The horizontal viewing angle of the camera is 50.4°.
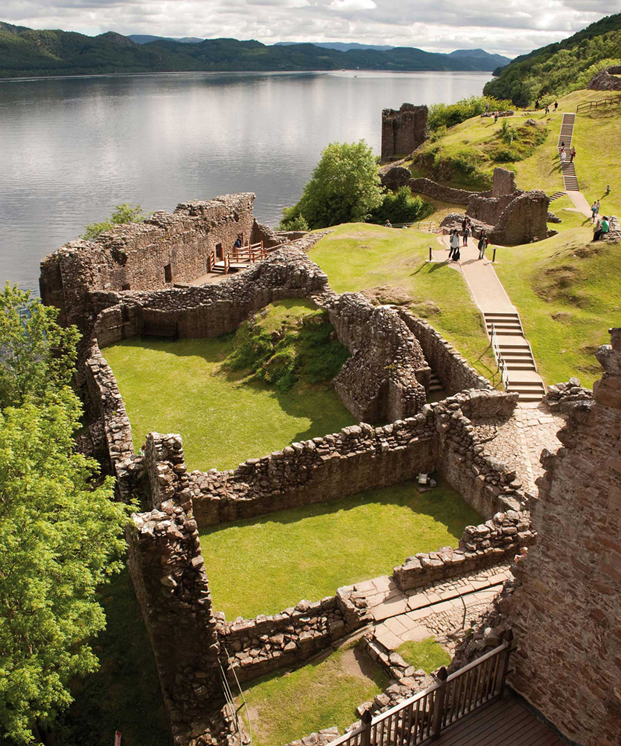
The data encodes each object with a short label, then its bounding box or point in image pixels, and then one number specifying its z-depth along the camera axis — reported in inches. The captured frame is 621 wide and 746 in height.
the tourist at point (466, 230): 1424.7
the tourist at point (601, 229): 1246.9
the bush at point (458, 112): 3870.6
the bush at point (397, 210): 2539.4
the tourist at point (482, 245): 1339.8
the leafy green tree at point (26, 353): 1008.9
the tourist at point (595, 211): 1771.5
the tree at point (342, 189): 2401.6
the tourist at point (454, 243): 1322.6
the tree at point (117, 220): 1958.5
